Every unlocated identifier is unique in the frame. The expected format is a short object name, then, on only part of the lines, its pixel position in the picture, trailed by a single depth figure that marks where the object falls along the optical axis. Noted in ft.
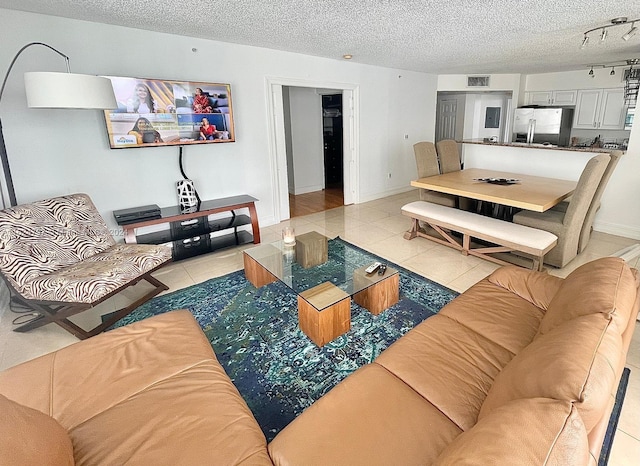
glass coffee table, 7.34
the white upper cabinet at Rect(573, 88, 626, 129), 20.13
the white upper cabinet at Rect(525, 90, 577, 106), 21.83
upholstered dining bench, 9.91
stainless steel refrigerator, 22.20
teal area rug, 6.26
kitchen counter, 13.35
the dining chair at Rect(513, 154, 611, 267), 9.54
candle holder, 10.32
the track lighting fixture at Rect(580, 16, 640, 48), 9.93
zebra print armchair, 7.63
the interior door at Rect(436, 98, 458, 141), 26.86
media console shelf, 11.51
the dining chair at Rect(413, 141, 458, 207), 14.44
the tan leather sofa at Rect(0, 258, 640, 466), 2.76
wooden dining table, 10.48
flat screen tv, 10.97
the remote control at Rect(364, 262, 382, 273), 8.65
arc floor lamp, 7.35
